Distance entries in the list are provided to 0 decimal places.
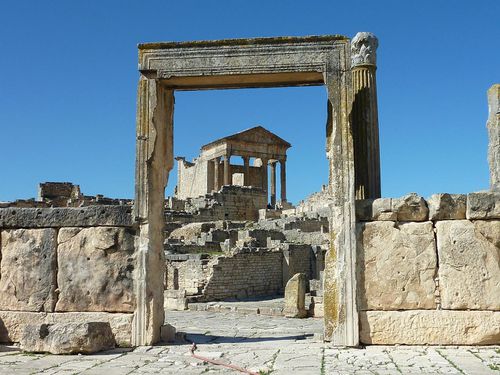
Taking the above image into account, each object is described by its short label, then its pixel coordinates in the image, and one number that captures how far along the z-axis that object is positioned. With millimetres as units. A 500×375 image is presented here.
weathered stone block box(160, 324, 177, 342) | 8102
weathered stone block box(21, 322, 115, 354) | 6984
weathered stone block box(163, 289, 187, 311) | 16297
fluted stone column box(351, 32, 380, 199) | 8008
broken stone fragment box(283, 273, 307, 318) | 13211
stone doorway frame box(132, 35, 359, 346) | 7500
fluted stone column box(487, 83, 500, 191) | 10383
